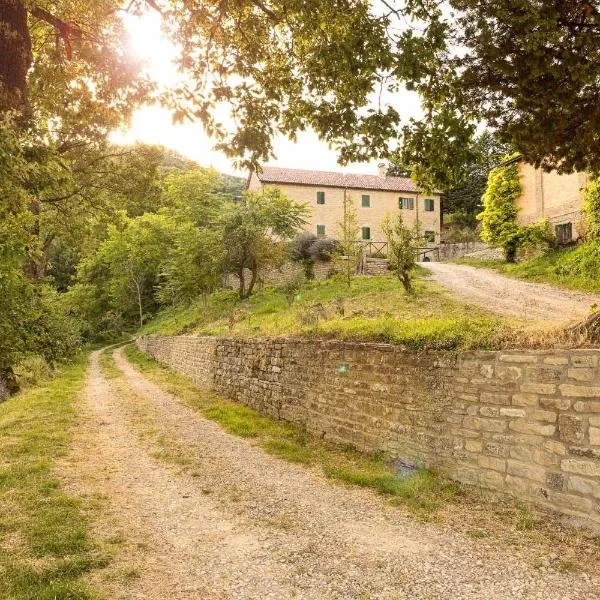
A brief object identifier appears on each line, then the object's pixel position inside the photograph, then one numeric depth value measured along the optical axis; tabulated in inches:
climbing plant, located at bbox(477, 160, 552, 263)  1026.1
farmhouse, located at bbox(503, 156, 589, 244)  941.8
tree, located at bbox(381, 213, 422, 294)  639.8
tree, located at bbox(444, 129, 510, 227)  1981.7
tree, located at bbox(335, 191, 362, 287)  874.1
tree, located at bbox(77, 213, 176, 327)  1609.3
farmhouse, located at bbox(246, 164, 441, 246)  1600.6
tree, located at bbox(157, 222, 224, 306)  955.3
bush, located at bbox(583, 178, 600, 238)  725.3
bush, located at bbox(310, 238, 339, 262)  1283.2
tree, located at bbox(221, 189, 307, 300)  960.3
